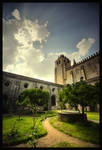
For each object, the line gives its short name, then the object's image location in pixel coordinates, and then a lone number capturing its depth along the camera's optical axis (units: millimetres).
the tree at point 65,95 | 8514
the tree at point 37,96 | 14594
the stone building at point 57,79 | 15945
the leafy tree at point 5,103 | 14219
